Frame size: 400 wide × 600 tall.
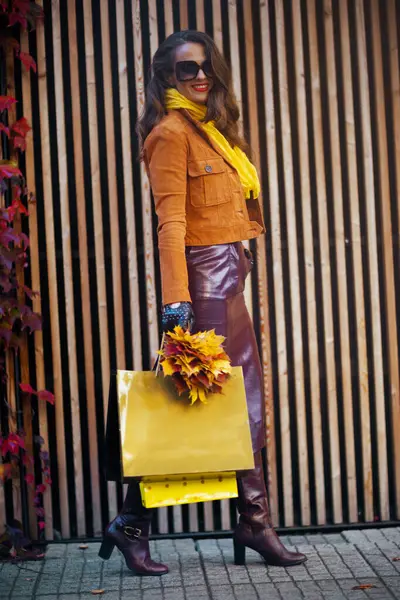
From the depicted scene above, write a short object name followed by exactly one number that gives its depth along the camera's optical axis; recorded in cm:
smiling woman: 790
